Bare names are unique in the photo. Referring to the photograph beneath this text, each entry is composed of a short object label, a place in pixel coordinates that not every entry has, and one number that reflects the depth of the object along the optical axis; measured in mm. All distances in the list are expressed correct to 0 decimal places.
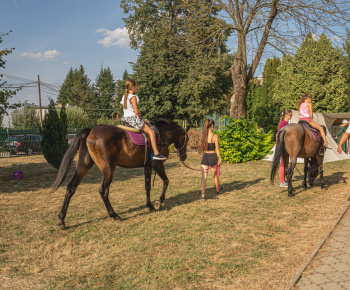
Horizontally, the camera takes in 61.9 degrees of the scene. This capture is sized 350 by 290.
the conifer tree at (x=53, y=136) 12859
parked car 22891
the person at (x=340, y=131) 16328
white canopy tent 15127
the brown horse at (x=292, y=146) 8102
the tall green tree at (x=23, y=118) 50359
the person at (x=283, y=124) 8960
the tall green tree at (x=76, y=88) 90688
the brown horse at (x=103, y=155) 5684
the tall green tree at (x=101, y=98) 83562
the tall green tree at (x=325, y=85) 31953
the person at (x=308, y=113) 8883
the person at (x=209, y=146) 7805
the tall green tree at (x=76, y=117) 49594
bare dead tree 13711
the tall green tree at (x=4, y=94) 9909
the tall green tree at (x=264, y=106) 41888
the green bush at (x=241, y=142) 15242
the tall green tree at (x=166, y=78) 28531
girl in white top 6184
